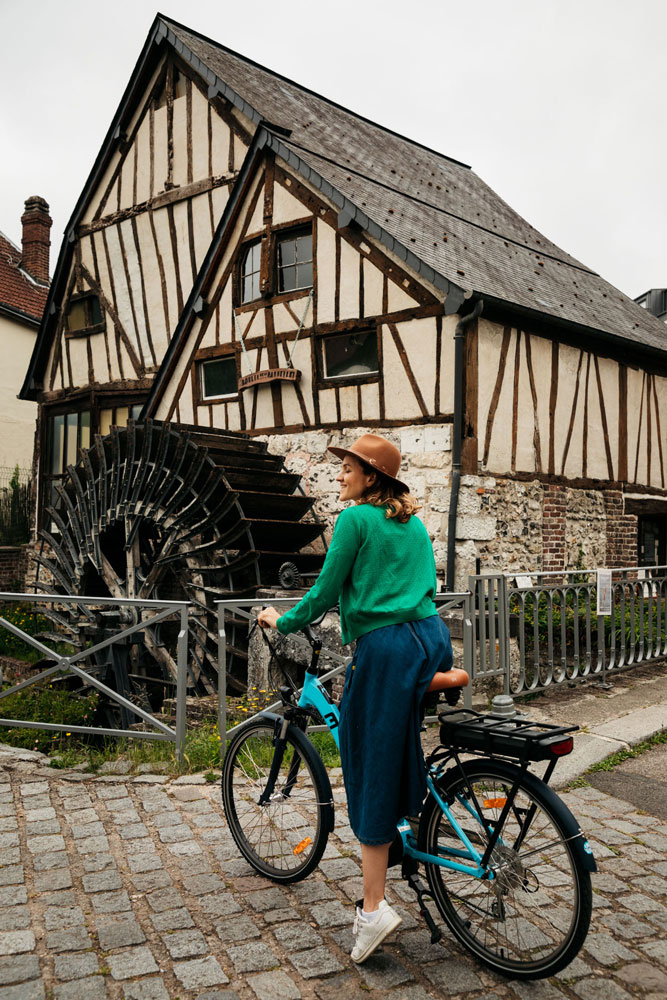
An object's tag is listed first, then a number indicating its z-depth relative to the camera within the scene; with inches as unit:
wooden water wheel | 355.6
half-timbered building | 369.1
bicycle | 95.3
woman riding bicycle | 101.9
